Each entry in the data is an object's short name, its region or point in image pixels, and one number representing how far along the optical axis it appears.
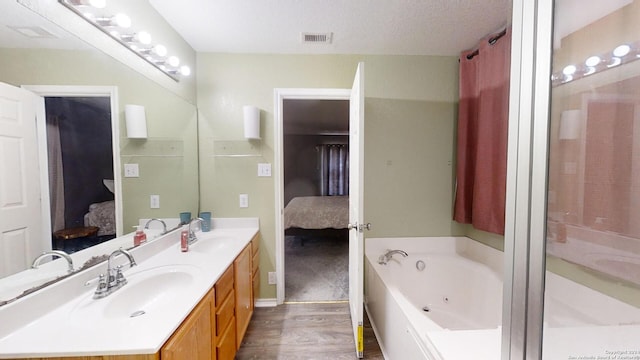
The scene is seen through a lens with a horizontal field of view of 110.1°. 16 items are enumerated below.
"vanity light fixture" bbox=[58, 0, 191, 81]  1.11
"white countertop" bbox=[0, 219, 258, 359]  0.71
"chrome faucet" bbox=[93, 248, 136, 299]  1.00
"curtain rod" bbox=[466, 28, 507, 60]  1.61
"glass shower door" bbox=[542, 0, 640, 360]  0.46
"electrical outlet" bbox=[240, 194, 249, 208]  2.13
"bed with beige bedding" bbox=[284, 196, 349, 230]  3.62
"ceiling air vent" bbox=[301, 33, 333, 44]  1.79
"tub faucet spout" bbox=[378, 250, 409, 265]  1.95
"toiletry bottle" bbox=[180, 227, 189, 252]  1.57
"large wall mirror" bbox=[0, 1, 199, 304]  0.85
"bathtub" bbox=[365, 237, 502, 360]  1.41
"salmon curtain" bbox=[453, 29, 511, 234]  1.67
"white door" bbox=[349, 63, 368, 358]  1.45
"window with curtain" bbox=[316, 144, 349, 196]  6.45
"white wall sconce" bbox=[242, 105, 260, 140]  1.96
